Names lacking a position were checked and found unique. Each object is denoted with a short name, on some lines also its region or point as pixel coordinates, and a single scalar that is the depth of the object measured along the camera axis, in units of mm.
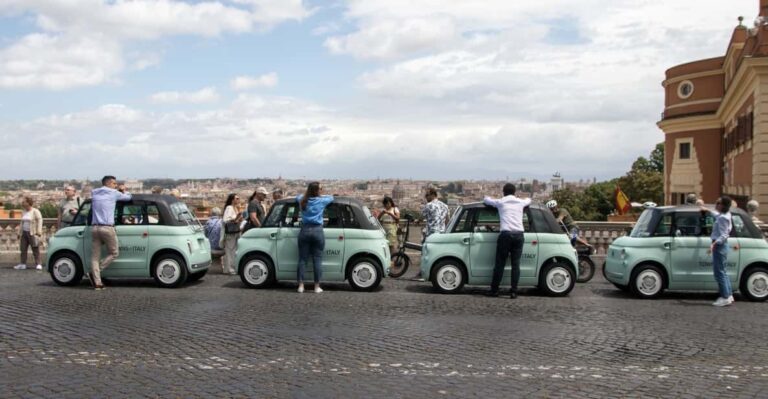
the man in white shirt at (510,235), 12445
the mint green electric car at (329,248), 13203
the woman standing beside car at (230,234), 15359
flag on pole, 37438
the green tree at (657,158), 85875
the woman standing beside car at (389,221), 16062
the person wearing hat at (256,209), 15125
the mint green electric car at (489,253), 12844
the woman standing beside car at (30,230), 16344
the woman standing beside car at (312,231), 12773
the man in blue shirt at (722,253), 11961
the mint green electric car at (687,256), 12625
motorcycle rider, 15453
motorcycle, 15148
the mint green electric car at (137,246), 13328
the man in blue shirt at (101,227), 12891
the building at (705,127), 37250
